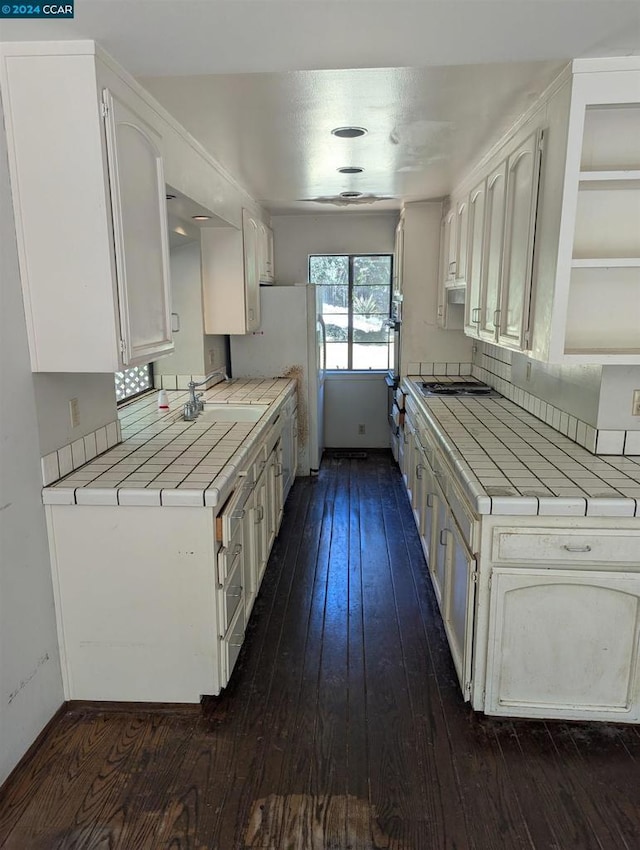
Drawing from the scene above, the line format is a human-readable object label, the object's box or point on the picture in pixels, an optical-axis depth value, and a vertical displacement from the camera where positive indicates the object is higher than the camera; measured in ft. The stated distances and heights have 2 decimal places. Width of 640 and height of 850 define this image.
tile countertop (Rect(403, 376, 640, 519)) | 6.26 -2.12
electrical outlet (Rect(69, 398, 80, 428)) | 7.16 -1.41
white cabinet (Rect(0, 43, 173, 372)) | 5.75 +0.93
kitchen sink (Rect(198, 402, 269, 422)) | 12.11 -2.37
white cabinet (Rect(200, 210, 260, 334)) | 13.05 +0.41
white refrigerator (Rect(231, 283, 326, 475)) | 15.93 -1.24
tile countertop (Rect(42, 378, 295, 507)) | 6.59 -2.15
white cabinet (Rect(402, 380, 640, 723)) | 6.31 -3.52
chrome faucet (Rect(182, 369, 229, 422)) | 10.51 -2.00
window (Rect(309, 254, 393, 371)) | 19.06 -0.32
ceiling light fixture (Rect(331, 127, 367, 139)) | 8.77 +2.47
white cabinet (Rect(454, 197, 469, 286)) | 12.11 +1.20
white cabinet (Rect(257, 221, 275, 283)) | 15.88 +1.20
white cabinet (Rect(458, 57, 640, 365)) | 6.44 +0.93
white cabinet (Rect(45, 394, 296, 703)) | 6.72 -3.53
